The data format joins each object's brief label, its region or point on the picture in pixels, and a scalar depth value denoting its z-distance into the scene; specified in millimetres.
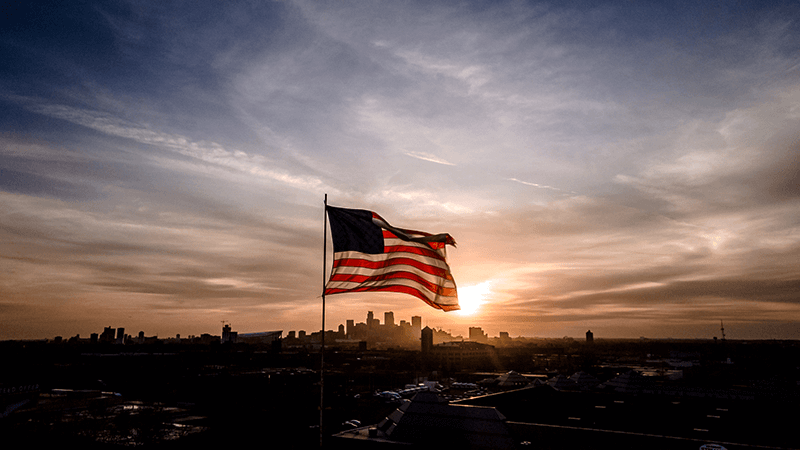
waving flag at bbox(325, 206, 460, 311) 20359
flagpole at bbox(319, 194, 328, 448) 17162
